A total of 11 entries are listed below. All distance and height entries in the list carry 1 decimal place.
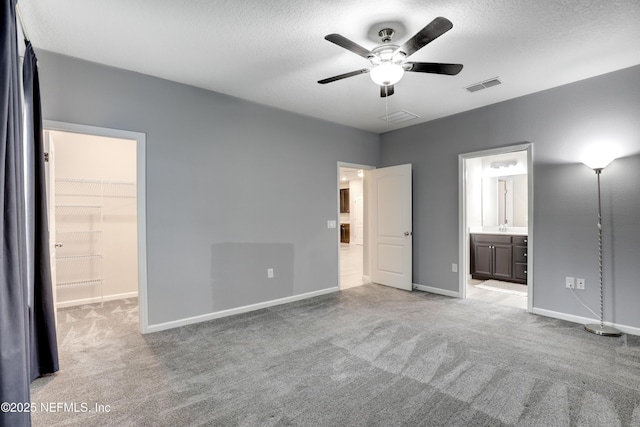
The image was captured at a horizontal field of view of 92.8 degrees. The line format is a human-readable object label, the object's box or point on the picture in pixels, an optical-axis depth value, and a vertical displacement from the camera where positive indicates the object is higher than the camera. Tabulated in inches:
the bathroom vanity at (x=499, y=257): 201.6 -33.1
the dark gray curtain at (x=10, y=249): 52.3 -6.4
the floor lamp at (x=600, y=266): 121.1 -24.4
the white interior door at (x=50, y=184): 108.1 +11.1
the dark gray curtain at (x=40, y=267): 91.6 -16.2
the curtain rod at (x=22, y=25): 83.7 +56.5
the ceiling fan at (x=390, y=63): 85.6 +44.8
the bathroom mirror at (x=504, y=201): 214.8 +6.4
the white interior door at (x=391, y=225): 195.3 -9.8
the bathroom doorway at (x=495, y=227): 175.9 -13.3
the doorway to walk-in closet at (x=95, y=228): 161.0 -7.8
